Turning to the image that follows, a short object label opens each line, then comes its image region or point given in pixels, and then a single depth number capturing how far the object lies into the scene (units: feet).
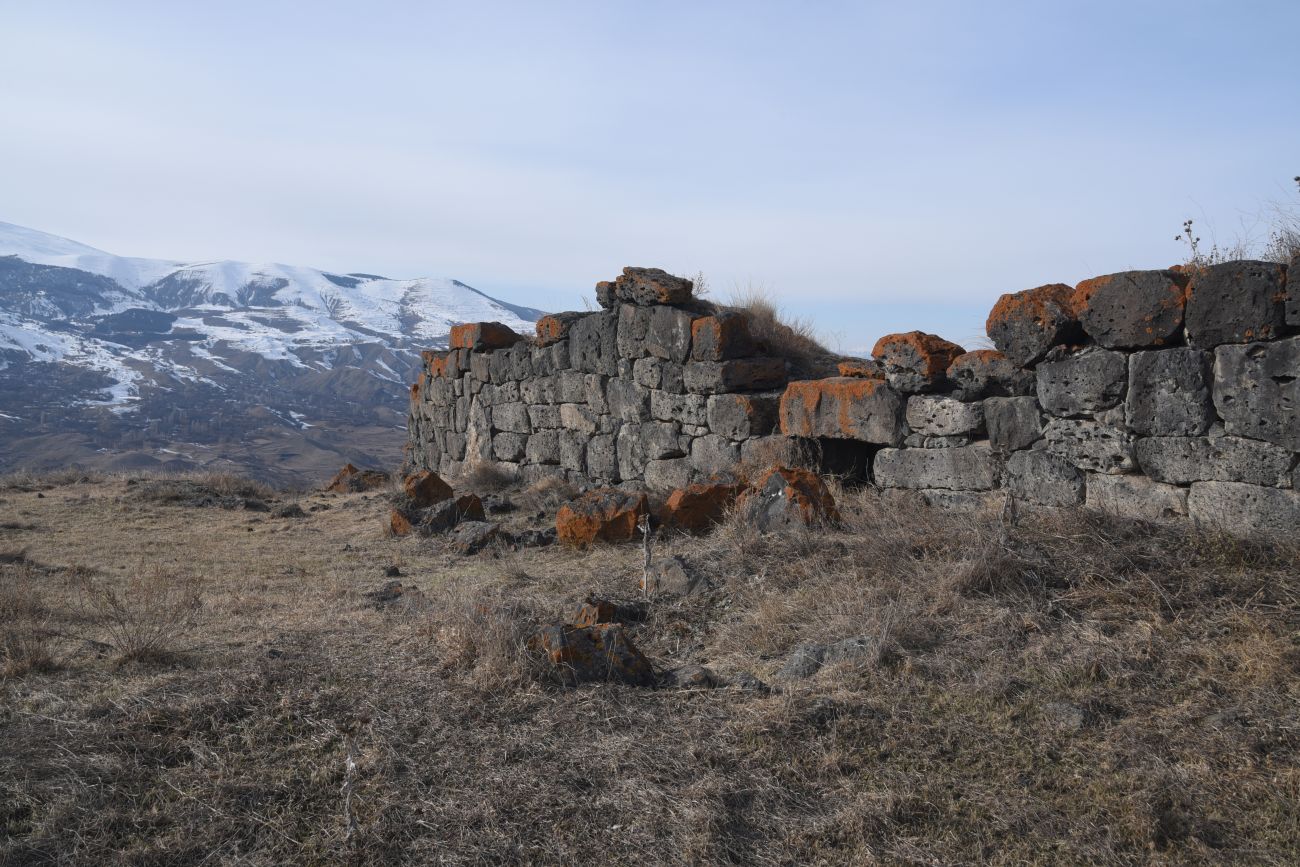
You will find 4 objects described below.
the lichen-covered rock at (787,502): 21.58
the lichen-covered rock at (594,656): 13.47
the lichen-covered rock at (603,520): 25.34
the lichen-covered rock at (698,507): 24.88
